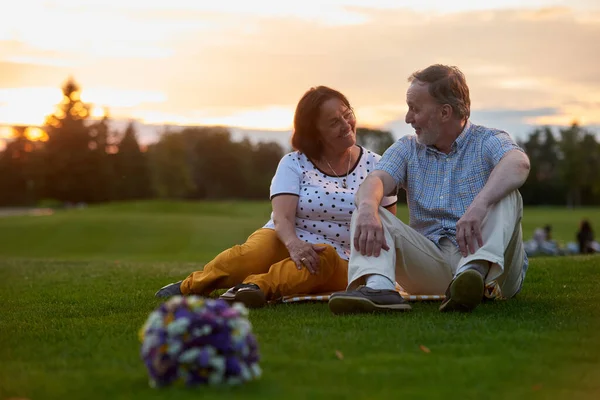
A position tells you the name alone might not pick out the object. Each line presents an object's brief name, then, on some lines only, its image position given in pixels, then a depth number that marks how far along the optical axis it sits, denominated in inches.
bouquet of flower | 97.7
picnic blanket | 188.9
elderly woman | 201.6
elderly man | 164.7
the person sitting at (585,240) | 707.6
